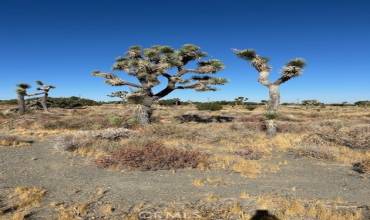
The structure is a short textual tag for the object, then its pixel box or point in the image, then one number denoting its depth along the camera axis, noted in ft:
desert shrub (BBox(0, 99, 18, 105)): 228.96
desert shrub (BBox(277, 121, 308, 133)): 72.48
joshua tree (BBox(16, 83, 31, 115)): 124.16
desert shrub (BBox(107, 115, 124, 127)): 78.87
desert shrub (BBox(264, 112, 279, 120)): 67.97
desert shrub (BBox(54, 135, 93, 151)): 48.27
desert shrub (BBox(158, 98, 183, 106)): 255.66
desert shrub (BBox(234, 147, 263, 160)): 45.09
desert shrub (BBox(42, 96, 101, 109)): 197.79
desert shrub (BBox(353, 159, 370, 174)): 37.05
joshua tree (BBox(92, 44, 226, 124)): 79.71
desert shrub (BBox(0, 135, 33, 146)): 52.66
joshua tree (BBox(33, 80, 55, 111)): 143.95
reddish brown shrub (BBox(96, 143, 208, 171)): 38.52
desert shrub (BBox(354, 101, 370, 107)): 272.60
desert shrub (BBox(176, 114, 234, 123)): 97.41
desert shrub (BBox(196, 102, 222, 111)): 173.78
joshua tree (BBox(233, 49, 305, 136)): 71.01
